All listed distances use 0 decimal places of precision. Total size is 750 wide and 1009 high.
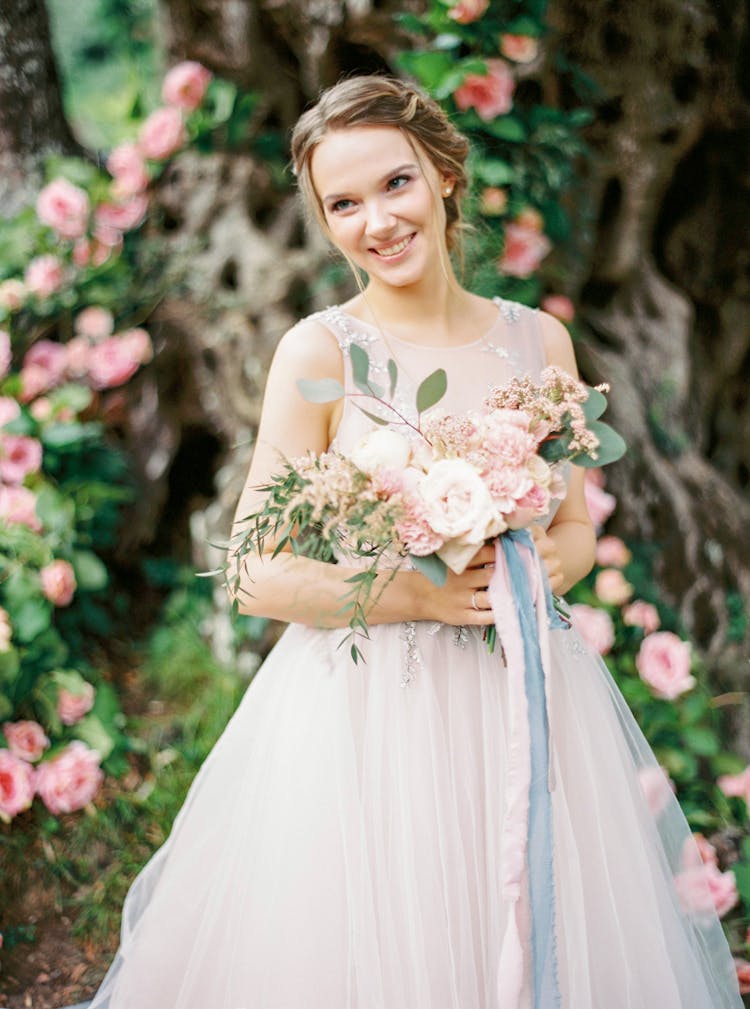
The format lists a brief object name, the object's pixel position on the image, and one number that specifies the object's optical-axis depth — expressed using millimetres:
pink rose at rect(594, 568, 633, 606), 2857
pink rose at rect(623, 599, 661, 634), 2805
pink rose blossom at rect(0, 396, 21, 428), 2742
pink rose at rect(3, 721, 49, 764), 2535
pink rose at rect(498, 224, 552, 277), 2895
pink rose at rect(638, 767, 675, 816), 1943
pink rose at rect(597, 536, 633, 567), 2949
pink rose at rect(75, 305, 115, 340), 2998
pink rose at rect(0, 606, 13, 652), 2514
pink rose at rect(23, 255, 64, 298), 2898
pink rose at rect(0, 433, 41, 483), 2729
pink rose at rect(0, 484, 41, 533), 2684
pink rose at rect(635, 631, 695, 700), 2623
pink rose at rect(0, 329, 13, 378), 2773
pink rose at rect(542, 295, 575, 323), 2982
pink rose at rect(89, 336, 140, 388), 2957
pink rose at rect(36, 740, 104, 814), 2541
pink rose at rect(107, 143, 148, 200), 2980
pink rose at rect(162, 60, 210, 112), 2852
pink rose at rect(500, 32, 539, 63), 2713
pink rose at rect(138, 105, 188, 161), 2922
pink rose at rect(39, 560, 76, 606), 2641
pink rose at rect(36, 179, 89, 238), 2875
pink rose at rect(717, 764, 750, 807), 2582
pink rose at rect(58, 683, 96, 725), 2670
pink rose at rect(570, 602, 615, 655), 2691
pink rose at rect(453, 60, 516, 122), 2686
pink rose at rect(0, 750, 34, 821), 2436
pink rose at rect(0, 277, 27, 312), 2875
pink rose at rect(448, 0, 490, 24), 2607
